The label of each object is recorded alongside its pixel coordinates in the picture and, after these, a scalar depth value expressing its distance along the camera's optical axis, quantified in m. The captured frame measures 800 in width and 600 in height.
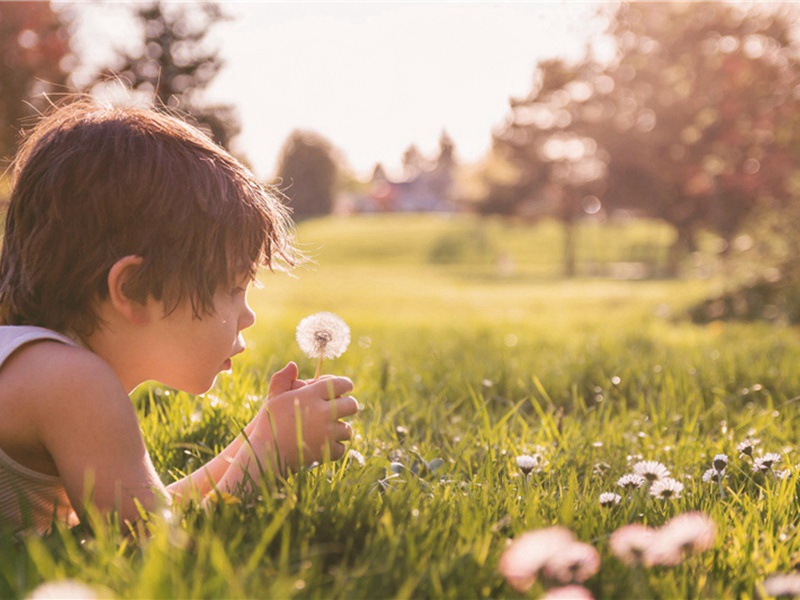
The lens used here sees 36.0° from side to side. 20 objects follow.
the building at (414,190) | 87.07
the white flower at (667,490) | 0.87
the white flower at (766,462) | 0.93
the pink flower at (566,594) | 0.63
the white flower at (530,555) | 0.68
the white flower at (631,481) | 0.90
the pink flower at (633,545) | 0.70
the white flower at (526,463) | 0.92
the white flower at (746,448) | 1.00
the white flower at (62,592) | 0.62
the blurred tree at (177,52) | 26.05
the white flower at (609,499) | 0.85
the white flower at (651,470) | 0.91
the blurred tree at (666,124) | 11.71
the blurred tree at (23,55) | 16.05
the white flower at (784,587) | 0.69
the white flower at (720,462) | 0.94
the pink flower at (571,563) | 0.67
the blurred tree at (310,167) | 55.57
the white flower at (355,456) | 0.92
